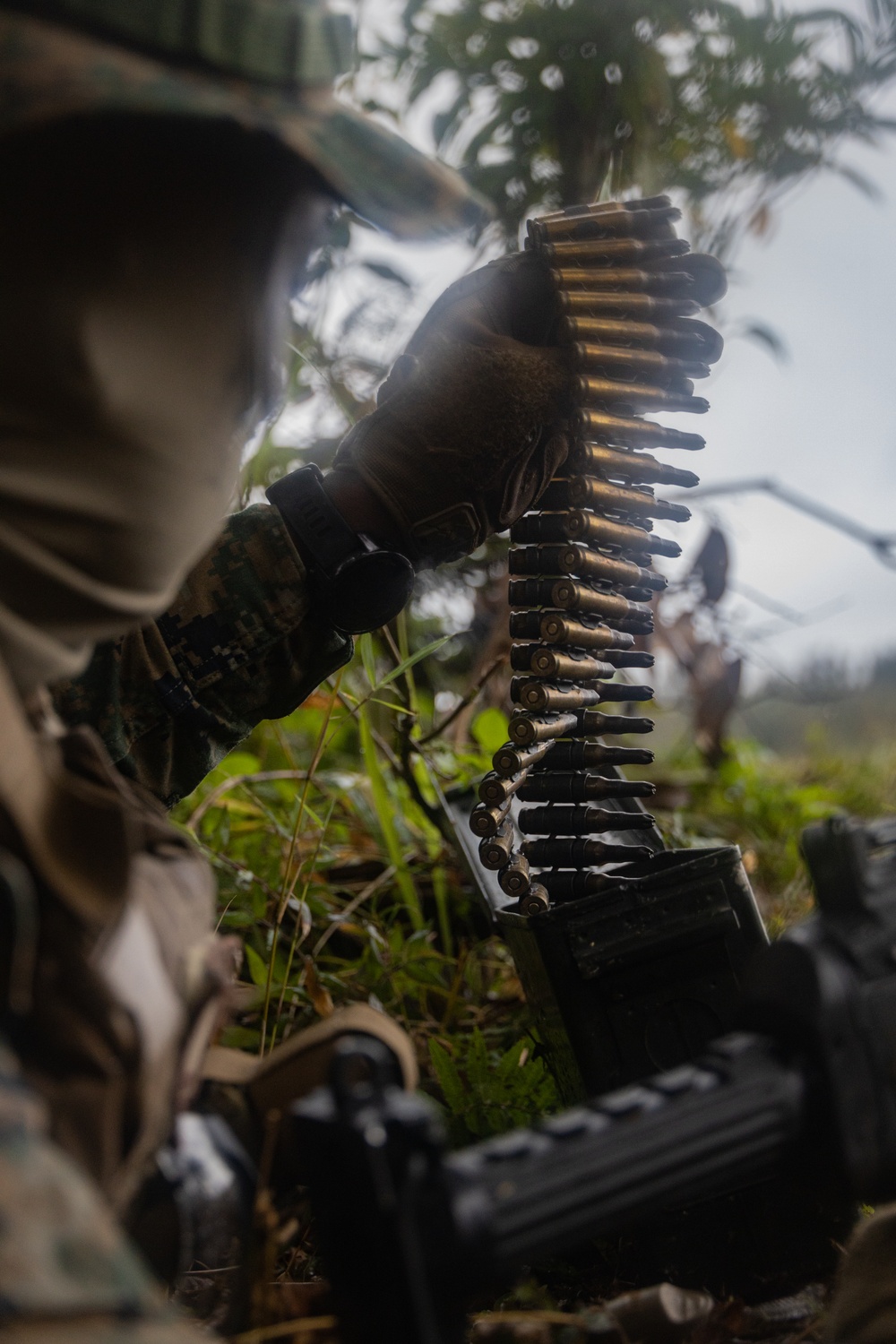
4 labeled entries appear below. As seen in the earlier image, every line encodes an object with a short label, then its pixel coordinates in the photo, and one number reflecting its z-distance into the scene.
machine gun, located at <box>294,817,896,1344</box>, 0.49
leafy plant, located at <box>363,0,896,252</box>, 1.23
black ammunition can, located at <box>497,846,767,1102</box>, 0.67
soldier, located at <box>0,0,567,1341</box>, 0.50
